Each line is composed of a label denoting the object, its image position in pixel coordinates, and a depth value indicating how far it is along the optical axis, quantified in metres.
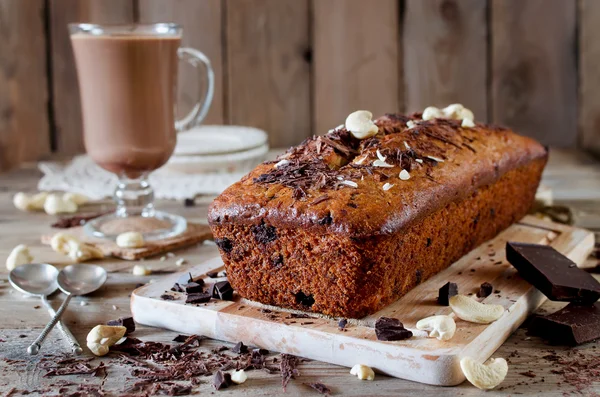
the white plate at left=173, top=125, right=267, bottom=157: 1.18
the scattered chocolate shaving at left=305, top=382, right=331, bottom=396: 0.78
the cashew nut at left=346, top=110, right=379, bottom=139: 0.90
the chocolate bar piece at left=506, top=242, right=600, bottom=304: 0.85
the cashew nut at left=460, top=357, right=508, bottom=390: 0.78
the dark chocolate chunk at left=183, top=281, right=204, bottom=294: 0.87
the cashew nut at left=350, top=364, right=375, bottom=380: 0.79
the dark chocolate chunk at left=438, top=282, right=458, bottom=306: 0.85
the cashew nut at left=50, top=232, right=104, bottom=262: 0.98
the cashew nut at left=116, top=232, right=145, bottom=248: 1.00
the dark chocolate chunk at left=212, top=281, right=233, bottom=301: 0.86
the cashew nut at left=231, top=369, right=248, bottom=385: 0.79
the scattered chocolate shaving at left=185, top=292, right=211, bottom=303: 0.86
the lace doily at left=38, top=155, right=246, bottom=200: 1.16
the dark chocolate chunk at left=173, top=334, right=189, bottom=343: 0.84
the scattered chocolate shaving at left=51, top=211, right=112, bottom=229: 1.07
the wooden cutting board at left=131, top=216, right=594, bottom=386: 0.79
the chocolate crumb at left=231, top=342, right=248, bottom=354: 0.82
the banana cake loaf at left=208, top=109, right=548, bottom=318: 0.82
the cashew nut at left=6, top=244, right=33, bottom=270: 0.97
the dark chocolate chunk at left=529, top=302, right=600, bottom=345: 0.82
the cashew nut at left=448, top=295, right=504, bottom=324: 0.82
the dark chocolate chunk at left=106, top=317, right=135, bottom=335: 0.85
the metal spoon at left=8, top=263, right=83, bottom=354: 0.91
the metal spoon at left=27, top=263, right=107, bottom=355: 0.91
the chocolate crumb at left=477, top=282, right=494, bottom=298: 0.86
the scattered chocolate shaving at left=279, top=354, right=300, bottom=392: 0.79
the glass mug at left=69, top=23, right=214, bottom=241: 1.01
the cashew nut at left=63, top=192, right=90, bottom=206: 1.13
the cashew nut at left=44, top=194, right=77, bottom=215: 1.11
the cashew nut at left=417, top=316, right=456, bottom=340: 0.80
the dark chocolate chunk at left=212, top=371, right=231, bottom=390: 0.78
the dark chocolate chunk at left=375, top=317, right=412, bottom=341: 0.80
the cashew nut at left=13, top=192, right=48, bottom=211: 1.12
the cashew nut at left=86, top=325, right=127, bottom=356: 0.82
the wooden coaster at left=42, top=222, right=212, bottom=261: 0.99
